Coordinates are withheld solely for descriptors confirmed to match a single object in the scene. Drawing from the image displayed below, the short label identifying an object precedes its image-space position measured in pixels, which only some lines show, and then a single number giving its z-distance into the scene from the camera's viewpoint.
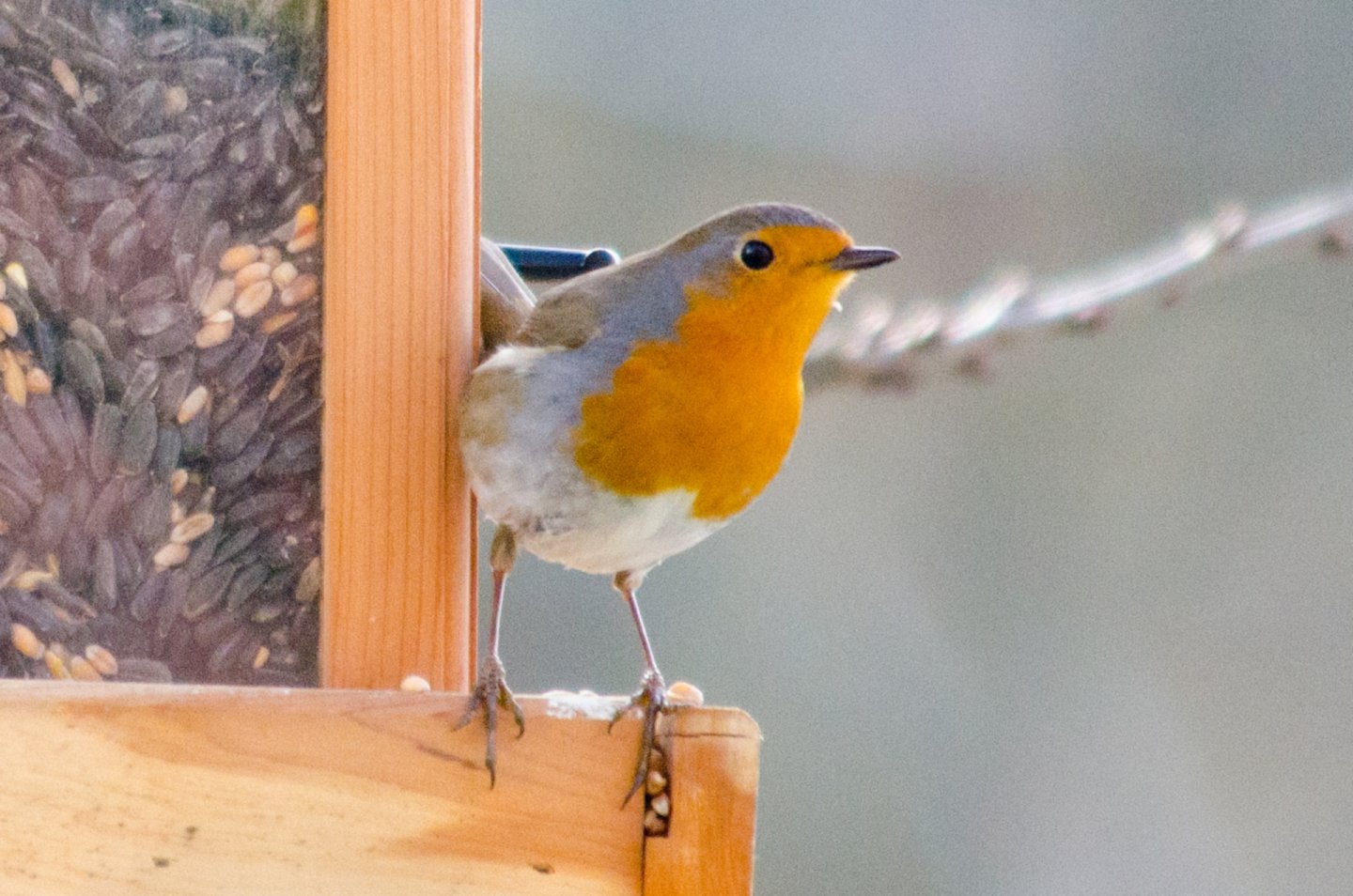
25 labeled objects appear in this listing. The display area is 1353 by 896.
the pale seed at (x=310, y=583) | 5.46
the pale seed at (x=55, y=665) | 5.14
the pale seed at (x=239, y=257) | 5.38
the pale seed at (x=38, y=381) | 5.17
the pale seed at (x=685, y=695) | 5.62
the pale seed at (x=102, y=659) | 5.19
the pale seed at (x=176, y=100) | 5.30
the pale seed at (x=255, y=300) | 5.39
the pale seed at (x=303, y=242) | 5.47
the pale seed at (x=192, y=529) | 5.30
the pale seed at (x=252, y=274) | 5.39
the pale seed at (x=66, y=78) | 5.20
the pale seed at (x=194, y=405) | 5.32
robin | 5.68
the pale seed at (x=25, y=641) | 5.12
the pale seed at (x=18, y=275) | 5.18
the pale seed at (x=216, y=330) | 5.34
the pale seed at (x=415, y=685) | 5.39
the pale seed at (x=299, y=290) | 5.48
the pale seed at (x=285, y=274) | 5.45
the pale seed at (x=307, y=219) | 5.49
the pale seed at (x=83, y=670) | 5.15
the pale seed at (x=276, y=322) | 5.45
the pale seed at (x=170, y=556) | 5.28
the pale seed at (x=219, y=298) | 5.35
